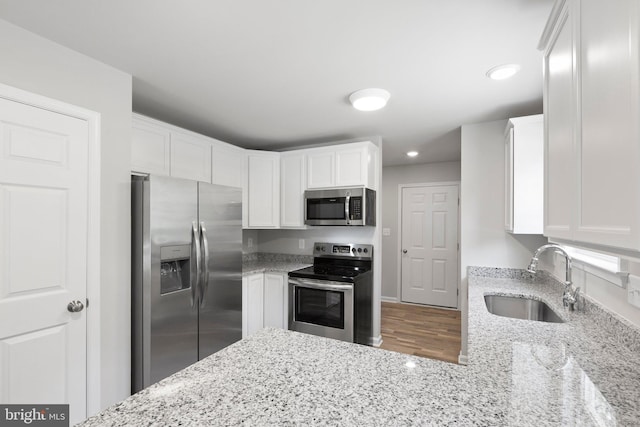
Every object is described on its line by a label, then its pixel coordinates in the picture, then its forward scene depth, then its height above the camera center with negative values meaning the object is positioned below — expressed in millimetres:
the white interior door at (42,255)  1455 -214
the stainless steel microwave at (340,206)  3100 +95
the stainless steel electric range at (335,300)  2875 -870
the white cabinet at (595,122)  609 +241
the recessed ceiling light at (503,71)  1817 +906
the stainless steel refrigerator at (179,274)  1943 -436
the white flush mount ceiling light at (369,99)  2195 +887
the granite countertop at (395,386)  725 -500
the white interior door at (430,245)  4746 -500
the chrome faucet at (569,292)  1691 -448
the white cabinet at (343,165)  3158 +548
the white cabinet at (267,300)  3094 -918
